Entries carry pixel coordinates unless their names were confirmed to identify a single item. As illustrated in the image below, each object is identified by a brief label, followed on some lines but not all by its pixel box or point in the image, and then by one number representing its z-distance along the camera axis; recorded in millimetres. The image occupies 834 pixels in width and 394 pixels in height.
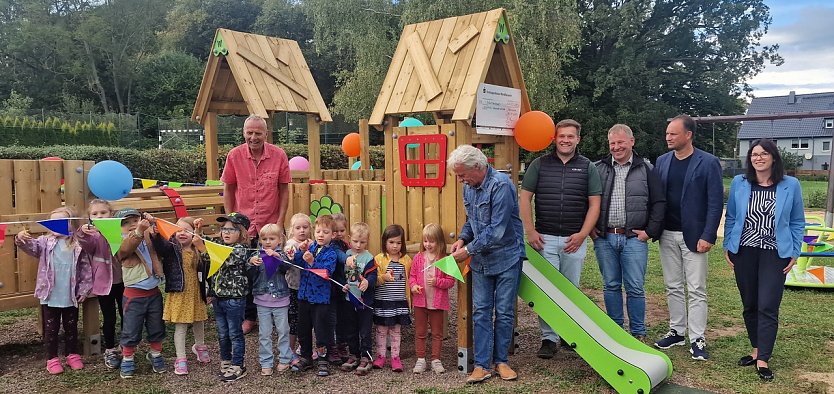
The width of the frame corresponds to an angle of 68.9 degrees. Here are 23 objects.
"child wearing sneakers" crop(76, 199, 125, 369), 4918
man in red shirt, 5316
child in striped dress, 4871
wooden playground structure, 5055
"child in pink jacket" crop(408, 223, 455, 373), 4816
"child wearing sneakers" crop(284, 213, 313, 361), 4665
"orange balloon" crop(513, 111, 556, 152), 5223
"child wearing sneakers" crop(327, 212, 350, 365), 4824
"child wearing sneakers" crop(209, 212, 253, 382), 4656
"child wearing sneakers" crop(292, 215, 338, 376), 4723
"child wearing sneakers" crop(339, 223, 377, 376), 4734
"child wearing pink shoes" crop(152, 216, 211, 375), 4805
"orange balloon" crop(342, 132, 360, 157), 13250
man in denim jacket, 4379
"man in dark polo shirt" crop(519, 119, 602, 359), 4980
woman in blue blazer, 4637
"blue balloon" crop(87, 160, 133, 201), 5039
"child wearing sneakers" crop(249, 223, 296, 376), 4723
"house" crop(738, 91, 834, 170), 54094
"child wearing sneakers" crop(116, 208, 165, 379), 4719
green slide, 4285
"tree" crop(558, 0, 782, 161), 32594
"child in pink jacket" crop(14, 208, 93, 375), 4832
